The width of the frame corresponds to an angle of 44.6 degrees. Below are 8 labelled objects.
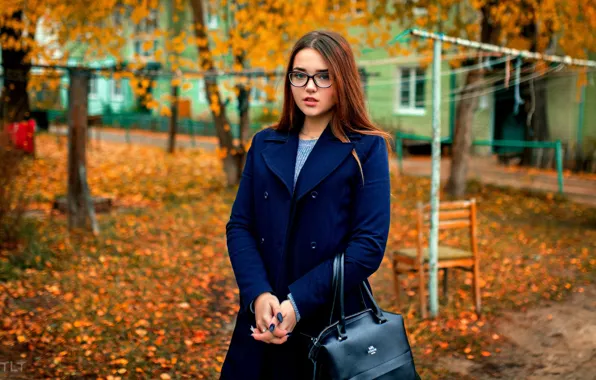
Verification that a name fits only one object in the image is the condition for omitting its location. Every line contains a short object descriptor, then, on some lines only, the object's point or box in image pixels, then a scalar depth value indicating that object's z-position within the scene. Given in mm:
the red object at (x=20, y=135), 7680
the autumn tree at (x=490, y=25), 12703
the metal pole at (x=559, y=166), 14094
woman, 2465
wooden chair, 6535
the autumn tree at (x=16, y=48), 11477
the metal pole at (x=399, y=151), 17544
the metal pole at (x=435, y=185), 6418
